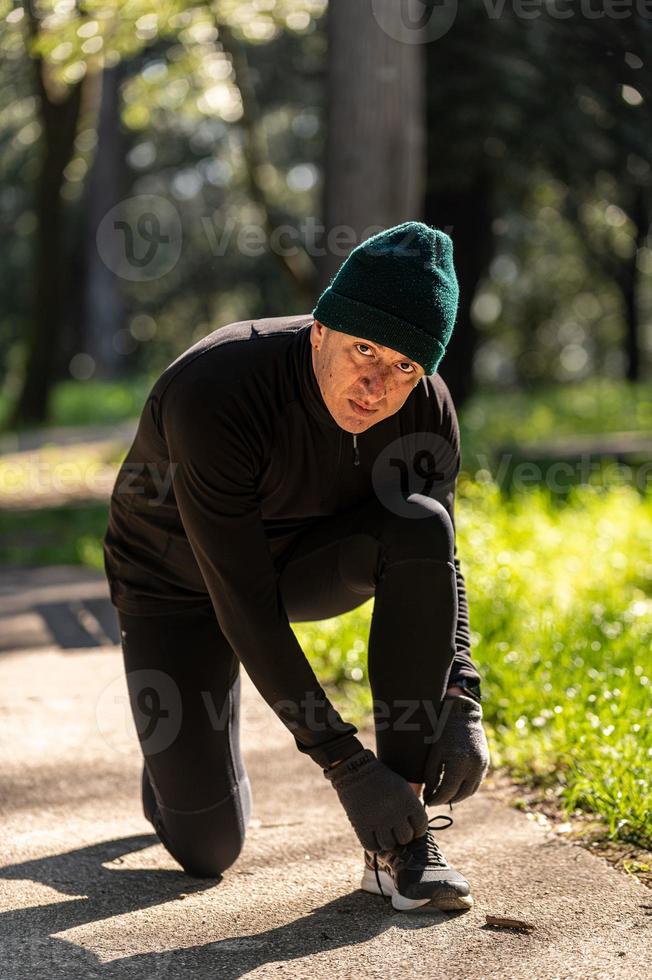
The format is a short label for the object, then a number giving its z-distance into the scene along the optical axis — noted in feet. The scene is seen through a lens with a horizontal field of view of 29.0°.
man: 8.24
